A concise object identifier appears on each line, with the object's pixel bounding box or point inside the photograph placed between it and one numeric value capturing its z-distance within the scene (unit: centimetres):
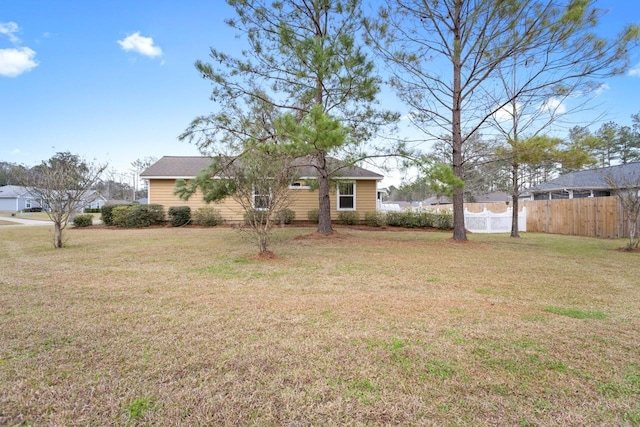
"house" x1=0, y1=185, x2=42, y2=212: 4397
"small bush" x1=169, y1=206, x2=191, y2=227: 1495
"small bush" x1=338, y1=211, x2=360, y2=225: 1592
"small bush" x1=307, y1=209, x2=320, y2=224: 1602
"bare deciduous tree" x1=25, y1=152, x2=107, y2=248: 808
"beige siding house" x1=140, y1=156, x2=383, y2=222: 1579
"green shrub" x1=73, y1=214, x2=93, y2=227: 1481
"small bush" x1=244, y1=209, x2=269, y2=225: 666
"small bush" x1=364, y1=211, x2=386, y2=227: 1590
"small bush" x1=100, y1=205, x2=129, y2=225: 1505
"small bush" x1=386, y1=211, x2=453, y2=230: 1560
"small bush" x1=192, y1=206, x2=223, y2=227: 1517
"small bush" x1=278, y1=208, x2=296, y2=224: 1508
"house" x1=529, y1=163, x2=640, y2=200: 1827
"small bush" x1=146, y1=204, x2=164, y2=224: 1503
